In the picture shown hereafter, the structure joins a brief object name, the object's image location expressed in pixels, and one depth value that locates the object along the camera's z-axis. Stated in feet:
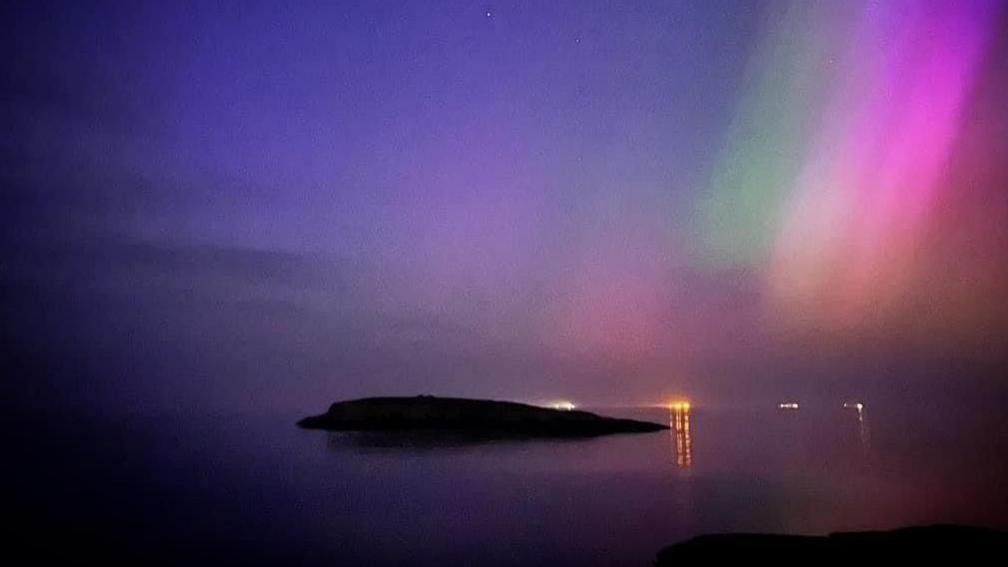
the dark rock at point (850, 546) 73.72
